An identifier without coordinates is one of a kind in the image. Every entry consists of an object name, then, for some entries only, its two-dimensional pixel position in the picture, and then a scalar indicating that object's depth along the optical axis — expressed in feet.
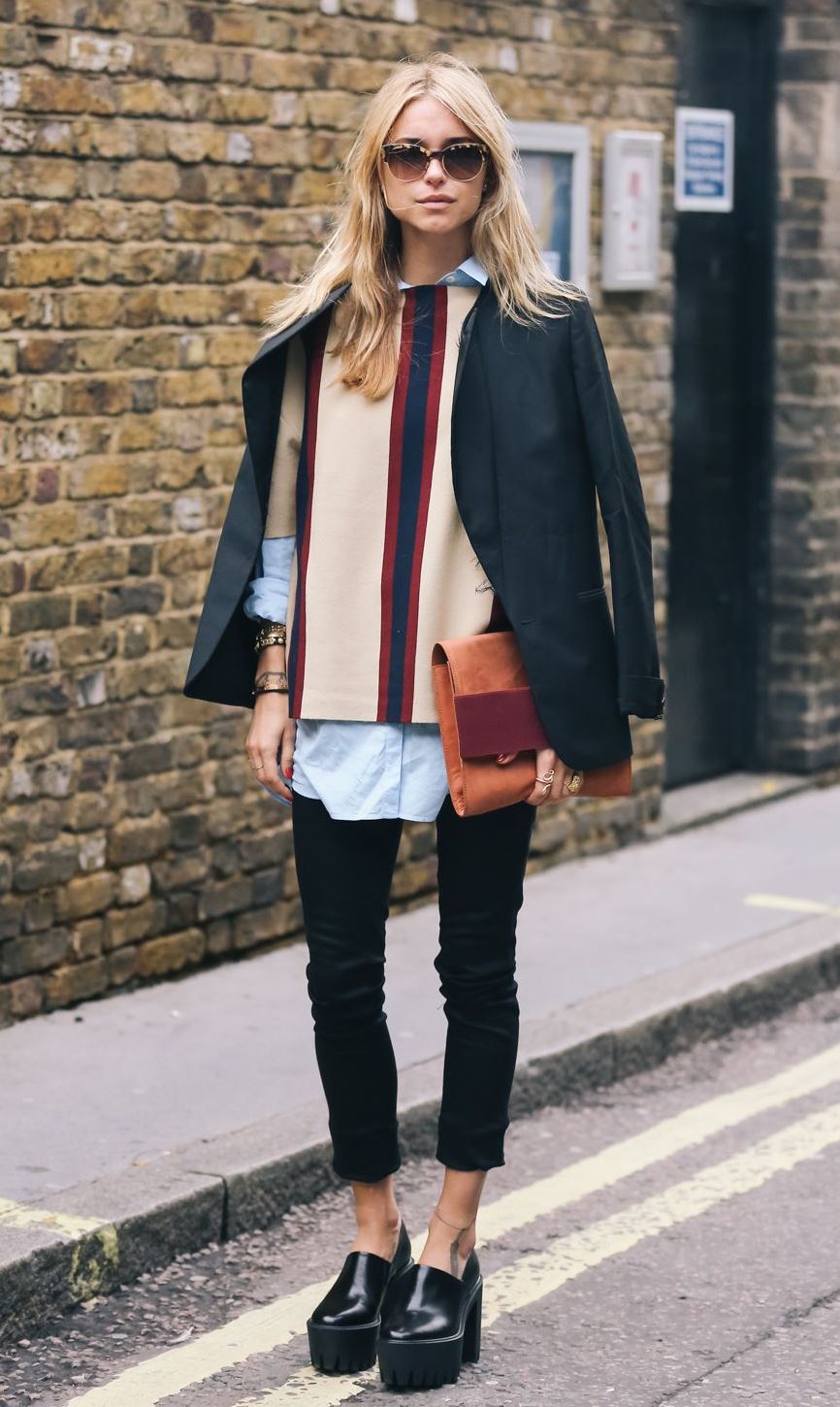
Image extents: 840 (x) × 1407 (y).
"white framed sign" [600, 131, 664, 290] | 24.23
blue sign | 26.68
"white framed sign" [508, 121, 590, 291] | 23.41
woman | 11.89
